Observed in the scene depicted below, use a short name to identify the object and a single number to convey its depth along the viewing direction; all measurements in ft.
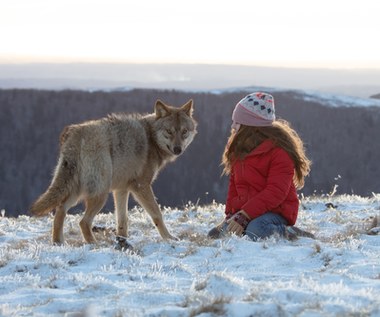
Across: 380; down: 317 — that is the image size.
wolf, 46.37
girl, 43.70
